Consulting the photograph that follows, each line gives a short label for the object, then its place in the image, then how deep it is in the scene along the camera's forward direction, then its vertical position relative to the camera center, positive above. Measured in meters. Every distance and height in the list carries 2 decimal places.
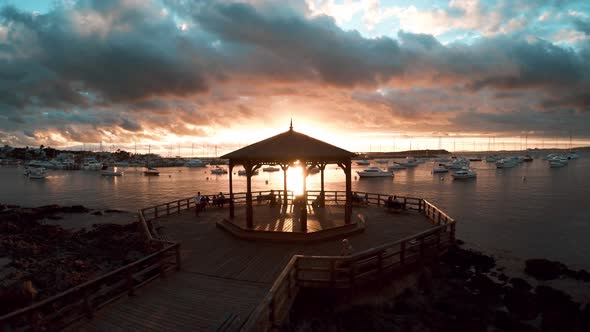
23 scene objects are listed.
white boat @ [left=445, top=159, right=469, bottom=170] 92.47 -2.60
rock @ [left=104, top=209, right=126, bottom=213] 33.55 -5.23
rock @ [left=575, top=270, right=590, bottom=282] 15.10 -6.13
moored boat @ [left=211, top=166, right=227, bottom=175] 104.66 -2.95
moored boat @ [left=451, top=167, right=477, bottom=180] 70.31 -3.88
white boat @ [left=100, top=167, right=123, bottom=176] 92.62 -2.57
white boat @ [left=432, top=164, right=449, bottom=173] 89.38 -3.29
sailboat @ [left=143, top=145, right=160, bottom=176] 94.94 -2.87
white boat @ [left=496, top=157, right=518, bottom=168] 107.25 -2.24
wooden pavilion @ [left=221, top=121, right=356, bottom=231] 12.74 +0.30
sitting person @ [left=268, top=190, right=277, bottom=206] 18.62 -2.38
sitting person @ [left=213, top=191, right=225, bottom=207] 20.03 -2.56
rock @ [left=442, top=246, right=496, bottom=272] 16.44 -5.86
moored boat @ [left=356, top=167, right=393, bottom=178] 79.06 -3.54
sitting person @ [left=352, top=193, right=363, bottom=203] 21.36 -2.77
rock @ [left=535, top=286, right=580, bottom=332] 10.79 -6.06
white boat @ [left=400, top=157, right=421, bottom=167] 120.25 -1.49
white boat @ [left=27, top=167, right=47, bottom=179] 79.62 -2.40
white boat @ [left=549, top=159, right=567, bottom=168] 108.45 -2.59
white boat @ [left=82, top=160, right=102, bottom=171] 119.31 -0.79
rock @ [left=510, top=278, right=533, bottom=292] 13.73 -6.00
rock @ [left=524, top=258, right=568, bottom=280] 15.46 -6.02
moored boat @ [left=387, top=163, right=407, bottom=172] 108.01 -2.71
